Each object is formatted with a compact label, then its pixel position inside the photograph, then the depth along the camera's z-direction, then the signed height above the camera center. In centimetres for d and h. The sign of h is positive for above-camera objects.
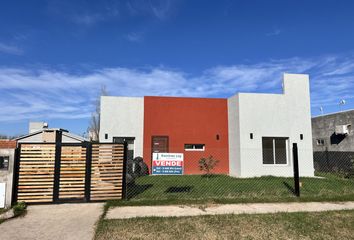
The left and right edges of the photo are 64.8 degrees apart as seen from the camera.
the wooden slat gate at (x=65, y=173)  797 -70
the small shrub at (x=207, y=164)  1534 -80
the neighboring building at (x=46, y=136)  2150 +99
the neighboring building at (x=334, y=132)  1629 +113
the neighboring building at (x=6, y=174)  765 -70
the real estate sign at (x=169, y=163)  922 -45
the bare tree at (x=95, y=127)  3422 +273
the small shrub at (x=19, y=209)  698 -154
